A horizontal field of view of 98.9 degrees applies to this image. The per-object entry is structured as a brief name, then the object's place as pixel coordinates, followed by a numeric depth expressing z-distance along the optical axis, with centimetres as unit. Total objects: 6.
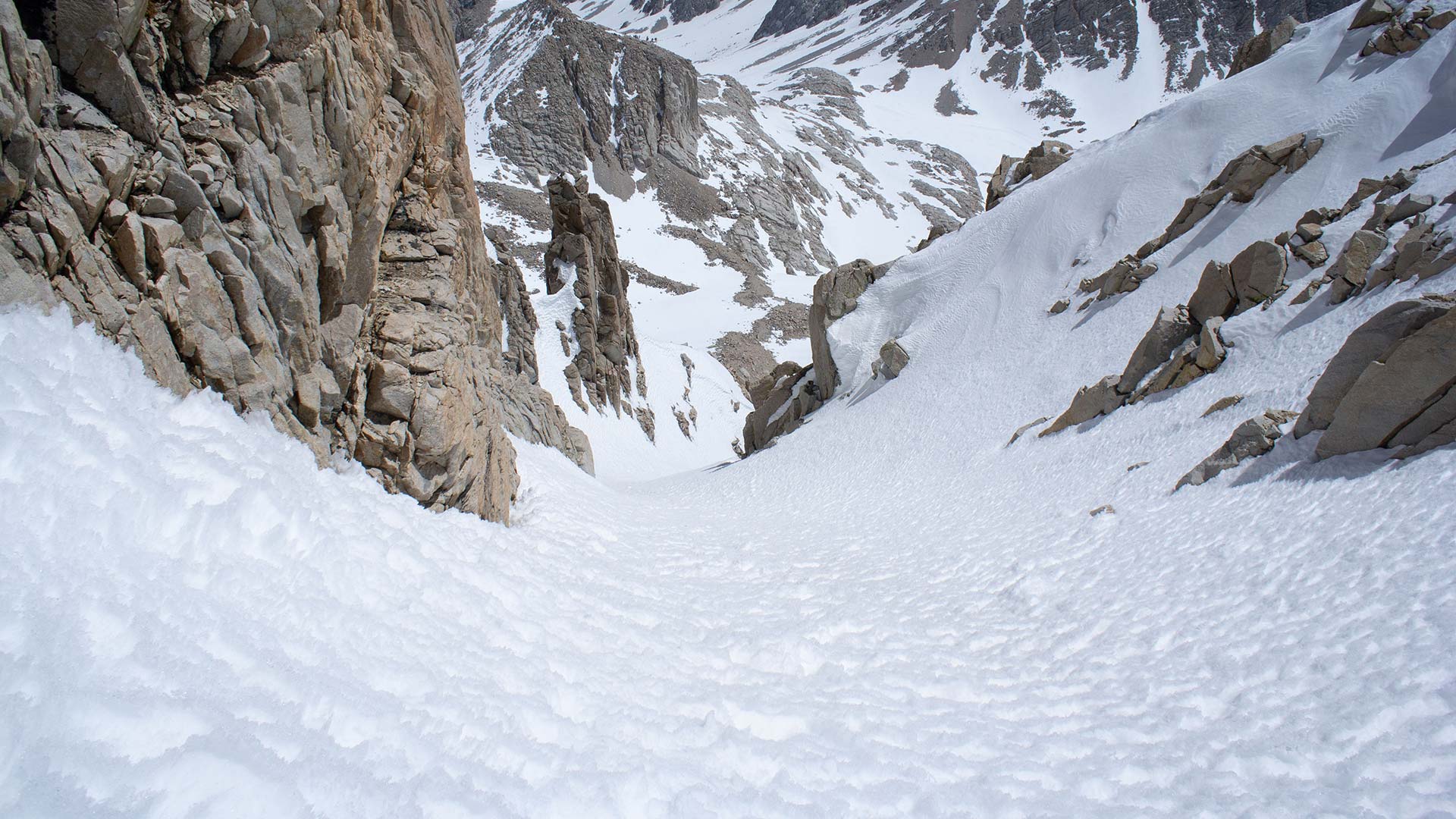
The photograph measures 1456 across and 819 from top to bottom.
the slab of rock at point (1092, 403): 1268
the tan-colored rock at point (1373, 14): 1938
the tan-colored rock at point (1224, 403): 992
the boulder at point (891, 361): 2208
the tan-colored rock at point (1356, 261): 1031
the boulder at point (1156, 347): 1266
